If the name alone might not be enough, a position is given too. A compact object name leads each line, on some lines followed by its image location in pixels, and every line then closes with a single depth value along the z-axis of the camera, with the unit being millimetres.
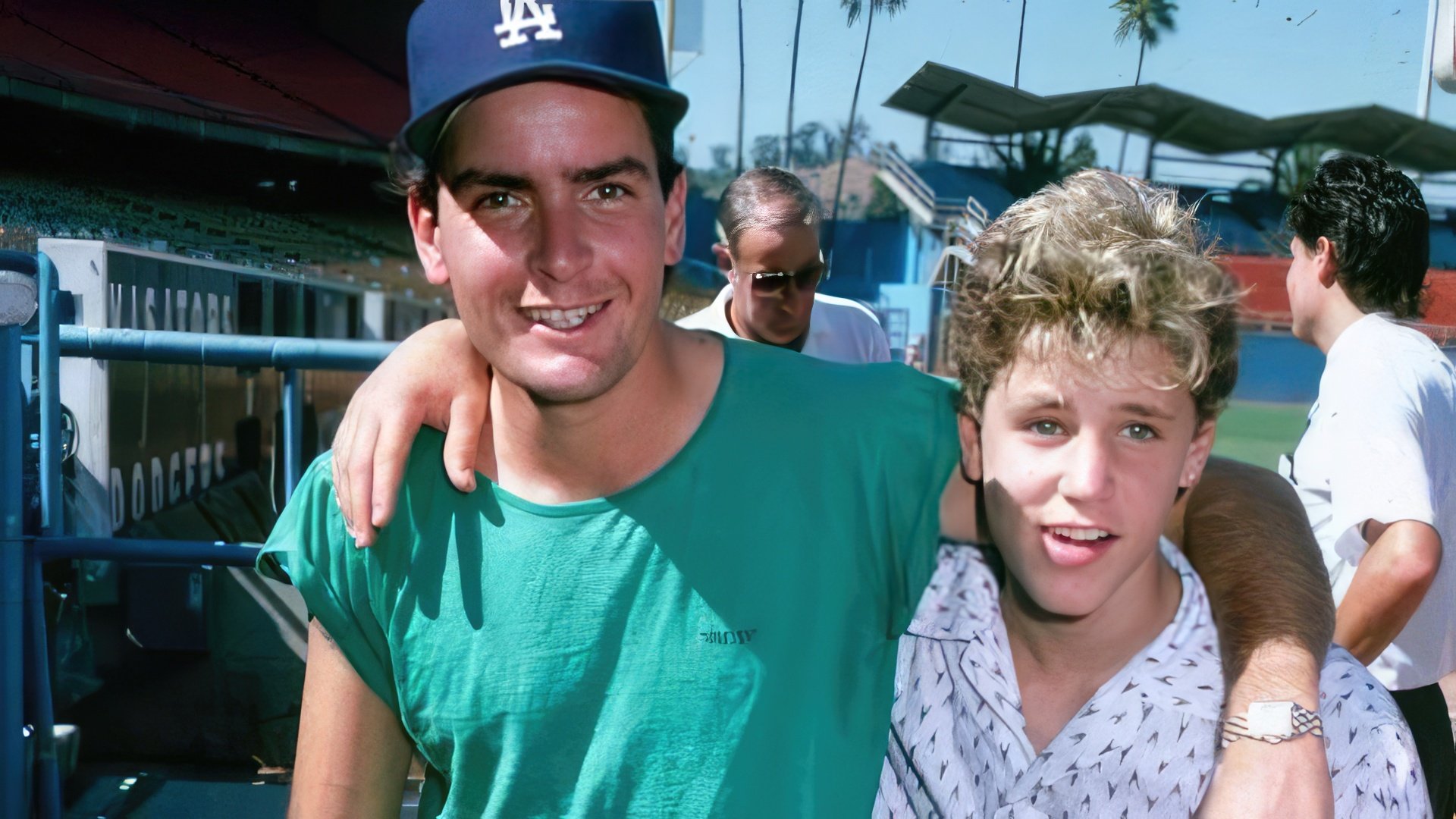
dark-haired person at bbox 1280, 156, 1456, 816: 1790
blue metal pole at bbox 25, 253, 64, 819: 2414
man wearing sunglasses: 2619
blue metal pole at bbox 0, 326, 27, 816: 2301
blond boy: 1215
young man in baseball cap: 1241
